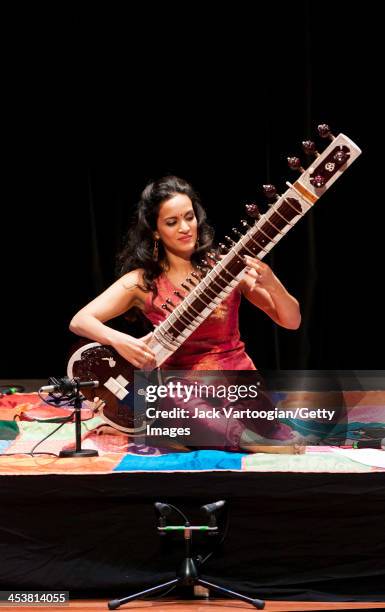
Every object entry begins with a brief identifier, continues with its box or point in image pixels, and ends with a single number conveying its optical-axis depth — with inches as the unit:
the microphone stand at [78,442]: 216.5
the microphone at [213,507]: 192.7
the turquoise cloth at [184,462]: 204.5
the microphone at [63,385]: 213.8
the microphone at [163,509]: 195.2
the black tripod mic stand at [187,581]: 193.3
